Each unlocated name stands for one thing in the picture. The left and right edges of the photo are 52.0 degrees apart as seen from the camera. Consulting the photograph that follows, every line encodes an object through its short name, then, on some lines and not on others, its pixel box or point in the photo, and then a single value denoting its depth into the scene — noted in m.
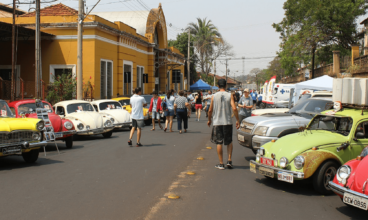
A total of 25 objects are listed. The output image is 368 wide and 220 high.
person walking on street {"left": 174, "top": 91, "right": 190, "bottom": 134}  15.84
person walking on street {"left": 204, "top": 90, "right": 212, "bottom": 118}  25.32
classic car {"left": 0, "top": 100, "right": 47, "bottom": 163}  8.66
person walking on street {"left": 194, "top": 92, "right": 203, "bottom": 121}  23.49
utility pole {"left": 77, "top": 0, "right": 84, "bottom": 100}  19.80
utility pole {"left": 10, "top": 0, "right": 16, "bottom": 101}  19.06
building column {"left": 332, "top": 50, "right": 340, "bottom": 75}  29.75
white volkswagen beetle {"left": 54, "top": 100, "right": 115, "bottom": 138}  14.12
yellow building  25.66
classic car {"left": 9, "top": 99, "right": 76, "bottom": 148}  11.88
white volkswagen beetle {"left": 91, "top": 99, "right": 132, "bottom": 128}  17.02
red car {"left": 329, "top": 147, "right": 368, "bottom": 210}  4.91
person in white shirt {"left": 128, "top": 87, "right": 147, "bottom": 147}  11.86
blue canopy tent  45.06
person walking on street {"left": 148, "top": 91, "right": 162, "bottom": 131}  17.36
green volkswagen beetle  6.36
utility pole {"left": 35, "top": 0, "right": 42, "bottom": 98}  17.89
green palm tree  62.32
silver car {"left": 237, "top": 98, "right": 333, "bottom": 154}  8.95
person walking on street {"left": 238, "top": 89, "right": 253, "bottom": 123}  12.74
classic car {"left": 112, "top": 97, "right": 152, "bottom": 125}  20.40
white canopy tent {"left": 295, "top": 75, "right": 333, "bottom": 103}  18.23
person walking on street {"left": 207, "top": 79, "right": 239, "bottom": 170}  8.27
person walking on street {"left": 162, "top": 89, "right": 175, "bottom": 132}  16.77
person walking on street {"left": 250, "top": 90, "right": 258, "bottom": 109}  30.45
